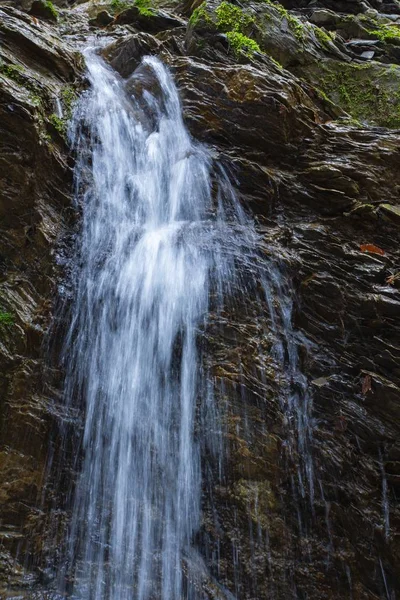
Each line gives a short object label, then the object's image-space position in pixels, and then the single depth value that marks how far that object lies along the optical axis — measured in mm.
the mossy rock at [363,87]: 9055
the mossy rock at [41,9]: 9852
